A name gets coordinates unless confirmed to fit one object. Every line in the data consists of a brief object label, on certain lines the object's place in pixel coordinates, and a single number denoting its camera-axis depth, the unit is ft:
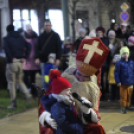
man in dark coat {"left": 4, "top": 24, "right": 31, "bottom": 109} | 33.58
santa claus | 16.37
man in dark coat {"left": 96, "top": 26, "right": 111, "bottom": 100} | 36.37
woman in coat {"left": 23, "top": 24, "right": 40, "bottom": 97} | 39.01
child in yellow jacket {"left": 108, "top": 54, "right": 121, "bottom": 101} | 35.80
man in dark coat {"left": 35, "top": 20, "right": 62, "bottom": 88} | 34.94
